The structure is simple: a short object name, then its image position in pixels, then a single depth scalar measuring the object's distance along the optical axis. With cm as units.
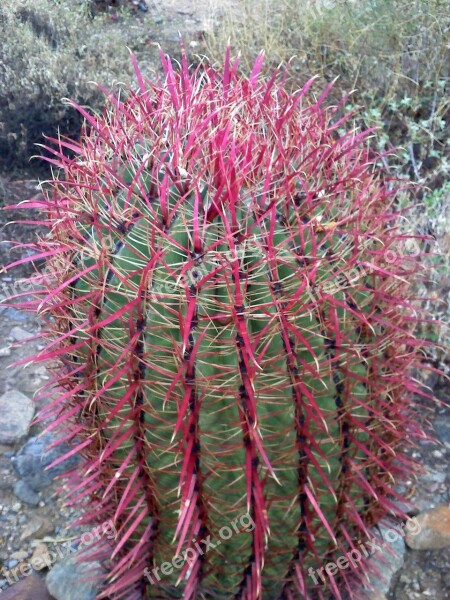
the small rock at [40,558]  221
